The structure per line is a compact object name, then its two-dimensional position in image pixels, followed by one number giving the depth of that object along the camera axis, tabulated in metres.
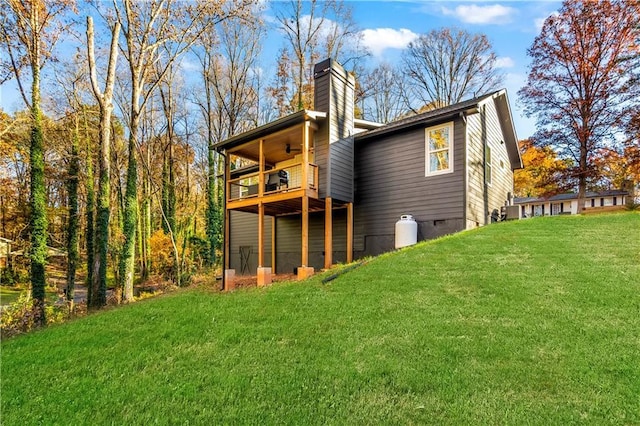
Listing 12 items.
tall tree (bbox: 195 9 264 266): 17.95
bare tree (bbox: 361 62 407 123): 23.36
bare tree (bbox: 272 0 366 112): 18.98
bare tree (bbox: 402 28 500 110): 21.45
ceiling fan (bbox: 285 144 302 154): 10.74
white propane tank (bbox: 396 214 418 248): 9.02
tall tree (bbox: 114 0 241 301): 11.25
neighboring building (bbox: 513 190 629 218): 26.34
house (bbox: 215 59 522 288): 8.84
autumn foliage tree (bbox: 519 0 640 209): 13.31
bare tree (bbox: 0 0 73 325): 9.86
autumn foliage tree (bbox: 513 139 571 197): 14.29
